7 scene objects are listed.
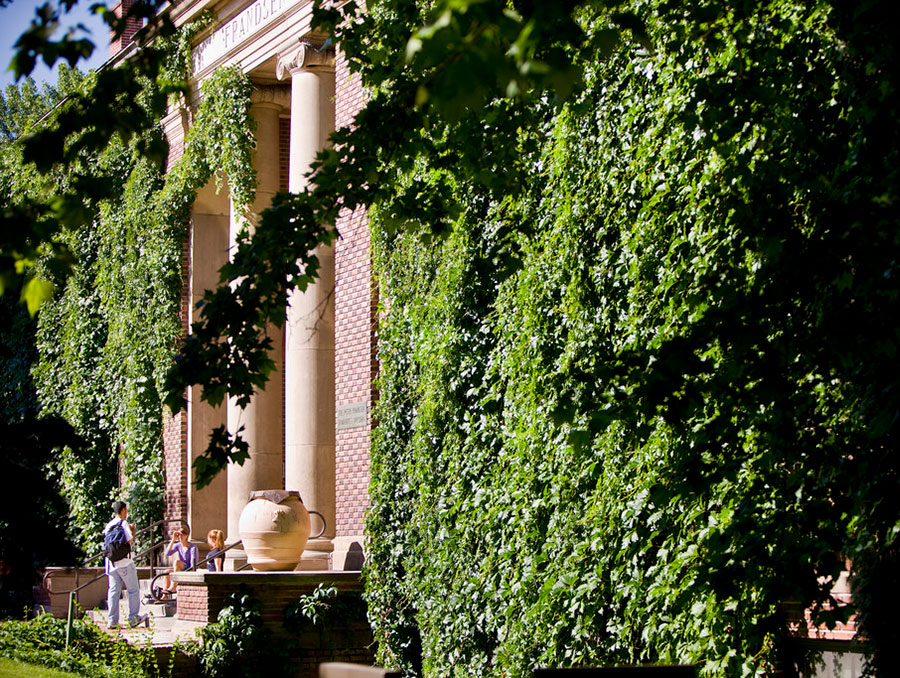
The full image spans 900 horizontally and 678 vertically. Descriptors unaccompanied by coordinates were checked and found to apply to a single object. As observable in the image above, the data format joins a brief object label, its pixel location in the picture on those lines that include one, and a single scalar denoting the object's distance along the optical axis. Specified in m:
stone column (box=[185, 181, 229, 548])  18.30
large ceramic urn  13.66
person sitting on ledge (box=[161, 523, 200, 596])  17.12
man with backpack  14.86
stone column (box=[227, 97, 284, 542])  16.92
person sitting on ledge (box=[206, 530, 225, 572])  16.22
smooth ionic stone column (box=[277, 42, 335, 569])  15.39
